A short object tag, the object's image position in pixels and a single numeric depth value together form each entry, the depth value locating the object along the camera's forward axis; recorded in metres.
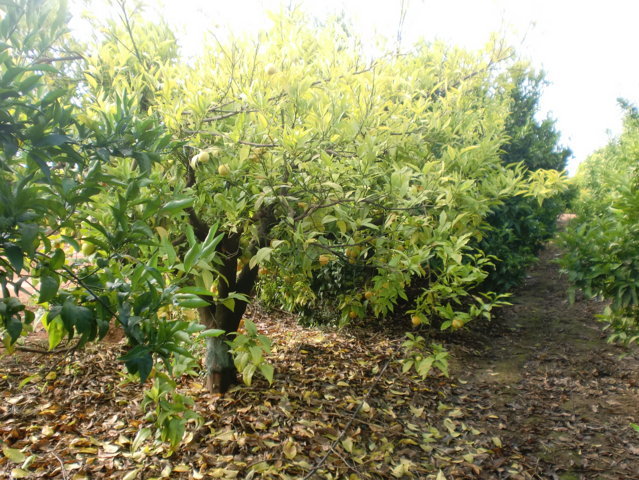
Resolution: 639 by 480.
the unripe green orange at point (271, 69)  2.38
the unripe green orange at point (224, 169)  2.33
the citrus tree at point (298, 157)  2.42
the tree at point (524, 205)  6.58
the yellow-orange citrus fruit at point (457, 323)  2.81
